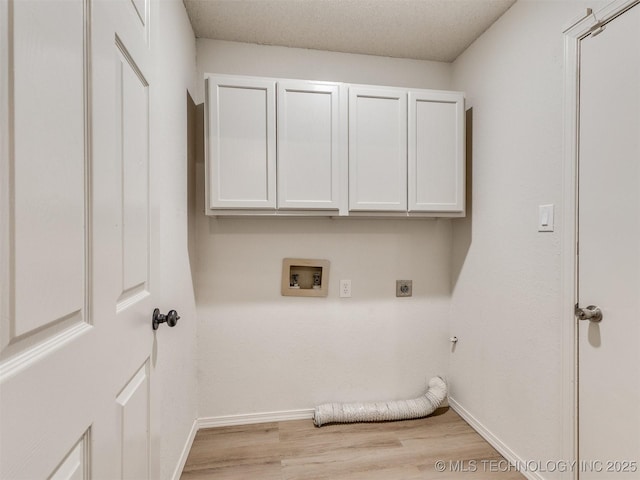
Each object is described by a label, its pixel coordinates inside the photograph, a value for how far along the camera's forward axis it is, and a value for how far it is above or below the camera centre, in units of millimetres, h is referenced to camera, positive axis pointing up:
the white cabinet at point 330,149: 1765 +520
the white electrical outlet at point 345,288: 2158 -341
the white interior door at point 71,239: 411 -3
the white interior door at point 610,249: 1139 -39
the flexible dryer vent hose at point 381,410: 2025 -1116
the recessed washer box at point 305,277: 2094 -265
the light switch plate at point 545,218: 1463 +97
